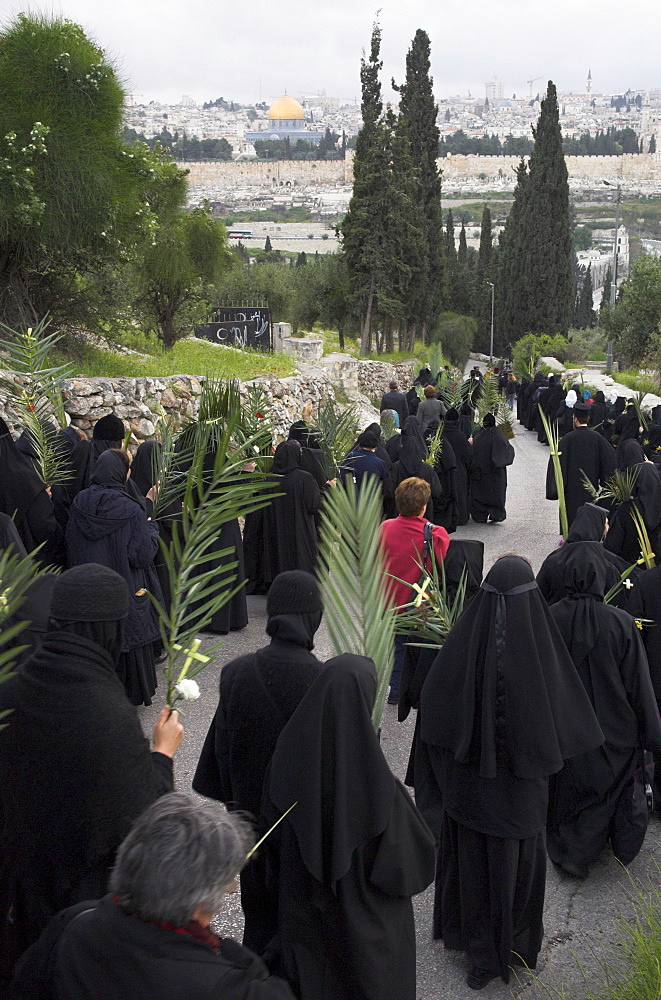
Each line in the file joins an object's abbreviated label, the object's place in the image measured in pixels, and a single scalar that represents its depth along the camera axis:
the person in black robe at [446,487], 11.18
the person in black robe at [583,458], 10.09
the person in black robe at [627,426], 12.85
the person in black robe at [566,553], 4.49
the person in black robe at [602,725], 4.09
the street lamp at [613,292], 34.72
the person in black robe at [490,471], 12.05
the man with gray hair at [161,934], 1.72
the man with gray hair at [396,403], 13.77
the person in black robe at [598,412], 16.09
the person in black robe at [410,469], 9.38
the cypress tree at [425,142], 37.81
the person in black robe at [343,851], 2.44
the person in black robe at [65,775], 2.49
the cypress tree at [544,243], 50.16
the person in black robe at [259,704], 3.08
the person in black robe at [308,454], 8.66
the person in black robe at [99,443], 6.35
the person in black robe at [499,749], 3.32
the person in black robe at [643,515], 7.16
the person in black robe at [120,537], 5.73
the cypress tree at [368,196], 30.78
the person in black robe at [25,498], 6.00
